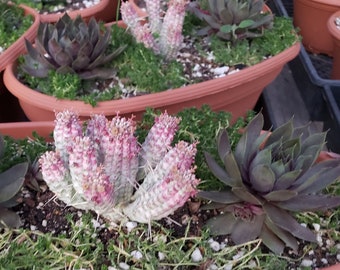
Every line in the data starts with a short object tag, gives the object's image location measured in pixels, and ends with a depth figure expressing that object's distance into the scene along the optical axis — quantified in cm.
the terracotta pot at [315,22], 71
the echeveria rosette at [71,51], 49
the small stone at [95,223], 38
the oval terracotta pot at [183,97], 48
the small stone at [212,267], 36
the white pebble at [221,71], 55
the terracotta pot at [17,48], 54
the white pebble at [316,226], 39
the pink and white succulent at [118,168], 33
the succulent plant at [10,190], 36
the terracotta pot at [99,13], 62
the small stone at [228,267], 36
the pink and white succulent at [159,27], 52
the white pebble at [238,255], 37
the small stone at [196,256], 36
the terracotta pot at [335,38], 63
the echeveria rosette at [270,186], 36
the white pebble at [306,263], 37
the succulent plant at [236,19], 56
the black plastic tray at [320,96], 55
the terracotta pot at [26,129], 44
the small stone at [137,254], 36
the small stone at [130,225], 38
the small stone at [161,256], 36
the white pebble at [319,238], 39
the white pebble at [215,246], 37
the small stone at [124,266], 35
